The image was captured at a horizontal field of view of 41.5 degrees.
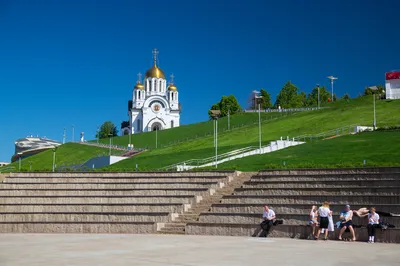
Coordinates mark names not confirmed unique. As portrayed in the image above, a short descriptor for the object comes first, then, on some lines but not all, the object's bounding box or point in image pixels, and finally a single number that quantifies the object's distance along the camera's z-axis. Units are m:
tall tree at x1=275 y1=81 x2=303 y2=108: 155.25
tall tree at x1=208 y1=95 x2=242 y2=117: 152.50
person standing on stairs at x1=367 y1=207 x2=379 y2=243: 20.60
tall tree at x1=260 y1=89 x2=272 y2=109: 159.10
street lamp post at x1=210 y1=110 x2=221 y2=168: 50.34
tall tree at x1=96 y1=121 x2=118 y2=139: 169.38
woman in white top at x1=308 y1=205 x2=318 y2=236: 21.78
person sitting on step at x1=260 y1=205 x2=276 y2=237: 23.11
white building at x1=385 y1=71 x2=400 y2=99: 103.88
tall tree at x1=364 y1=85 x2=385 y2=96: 131.81
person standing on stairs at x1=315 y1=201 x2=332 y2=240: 21.52
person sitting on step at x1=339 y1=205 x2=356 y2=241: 21.20
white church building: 153.75
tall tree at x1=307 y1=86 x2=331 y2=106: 164.10
